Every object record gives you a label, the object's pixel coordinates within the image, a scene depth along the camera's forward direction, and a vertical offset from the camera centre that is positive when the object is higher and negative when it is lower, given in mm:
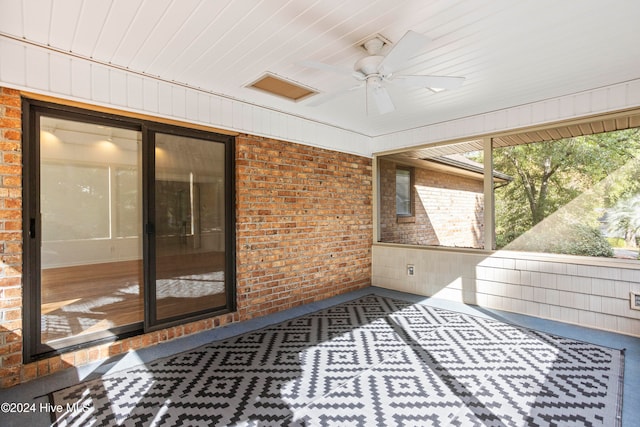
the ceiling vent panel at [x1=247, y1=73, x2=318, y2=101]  3413 +1437
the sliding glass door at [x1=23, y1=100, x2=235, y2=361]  2783 -139
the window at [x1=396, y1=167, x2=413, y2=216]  6297 +473
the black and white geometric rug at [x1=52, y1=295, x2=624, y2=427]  2158 -1308
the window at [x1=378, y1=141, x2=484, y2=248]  5562 +337
